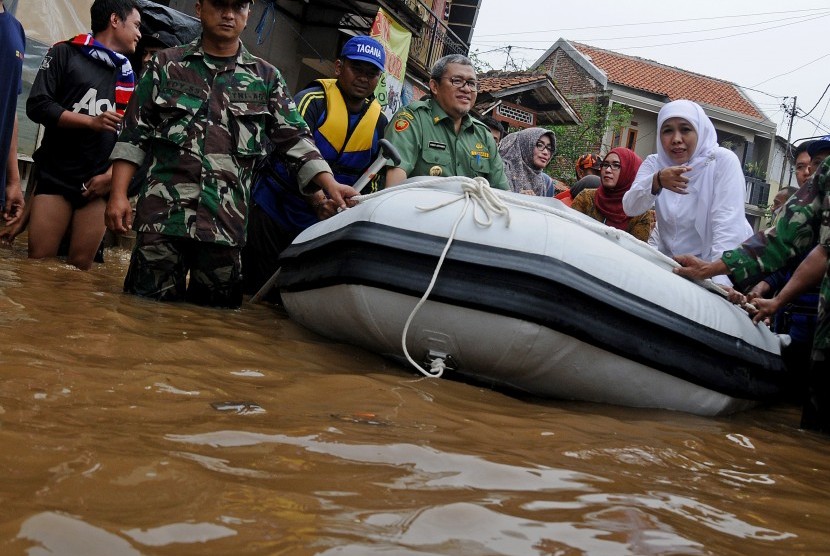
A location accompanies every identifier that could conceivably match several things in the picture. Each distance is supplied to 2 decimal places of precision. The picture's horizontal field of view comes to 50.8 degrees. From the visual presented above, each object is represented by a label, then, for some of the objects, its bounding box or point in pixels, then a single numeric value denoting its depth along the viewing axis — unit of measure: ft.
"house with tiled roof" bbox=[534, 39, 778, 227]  108.37
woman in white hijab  14.16
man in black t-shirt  15.76
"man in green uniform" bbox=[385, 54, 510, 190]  15.69
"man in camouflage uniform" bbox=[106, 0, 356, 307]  12.55
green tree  92.38
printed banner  44.19
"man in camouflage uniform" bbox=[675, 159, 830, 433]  12.30
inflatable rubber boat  10.34
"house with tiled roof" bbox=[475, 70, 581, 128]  86.02
